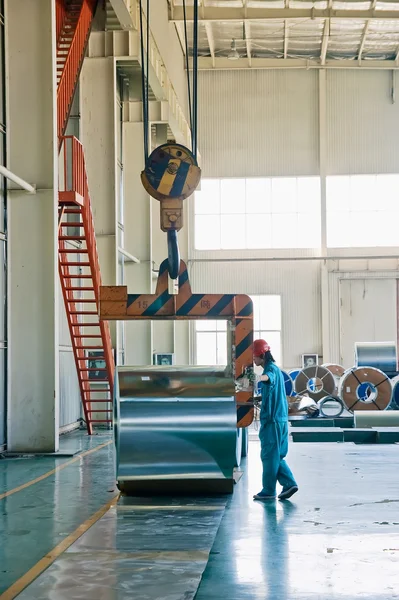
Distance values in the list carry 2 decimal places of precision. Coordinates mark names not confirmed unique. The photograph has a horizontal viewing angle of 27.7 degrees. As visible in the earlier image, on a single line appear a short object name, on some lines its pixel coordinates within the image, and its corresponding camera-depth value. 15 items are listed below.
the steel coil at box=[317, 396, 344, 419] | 20.31
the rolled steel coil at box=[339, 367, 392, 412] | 21.03
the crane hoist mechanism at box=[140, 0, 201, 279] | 8.16
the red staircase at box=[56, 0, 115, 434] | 14.30
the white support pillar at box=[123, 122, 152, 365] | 22.70
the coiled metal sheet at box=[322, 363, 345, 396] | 27.20
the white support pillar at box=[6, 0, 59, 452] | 12.27
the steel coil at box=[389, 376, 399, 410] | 21.84
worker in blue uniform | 8.40
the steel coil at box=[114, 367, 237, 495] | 8.49
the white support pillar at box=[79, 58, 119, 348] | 17.84
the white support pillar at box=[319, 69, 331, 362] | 30.89
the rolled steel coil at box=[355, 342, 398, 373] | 24.98
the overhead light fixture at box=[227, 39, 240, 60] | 29.09
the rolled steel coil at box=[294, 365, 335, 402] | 24.06
